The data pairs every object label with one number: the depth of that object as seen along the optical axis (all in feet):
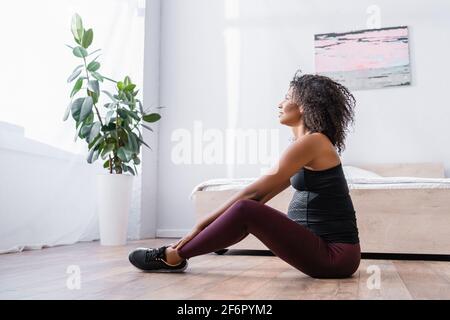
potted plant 9.83
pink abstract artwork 12.00
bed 7.62
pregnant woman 4.96
